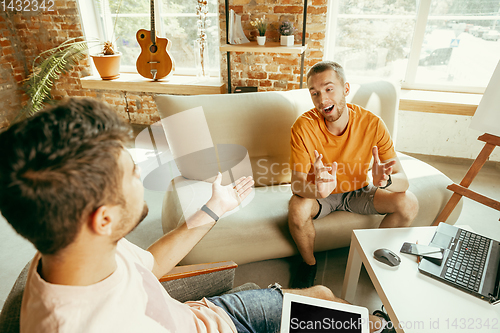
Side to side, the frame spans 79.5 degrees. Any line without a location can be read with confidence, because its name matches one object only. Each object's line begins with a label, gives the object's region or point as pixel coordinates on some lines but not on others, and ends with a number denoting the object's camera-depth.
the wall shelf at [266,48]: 2.52
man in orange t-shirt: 1.50
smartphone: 1.12
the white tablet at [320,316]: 0.81
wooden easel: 1.56
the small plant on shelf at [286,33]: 2.58
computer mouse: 1.10
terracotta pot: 3.16
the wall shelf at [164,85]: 3.04
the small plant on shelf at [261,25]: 2.62
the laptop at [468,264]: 1.00
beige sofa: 1.54
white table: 0.91
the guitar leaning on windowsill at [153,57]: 3.06
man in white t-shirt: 0.47
